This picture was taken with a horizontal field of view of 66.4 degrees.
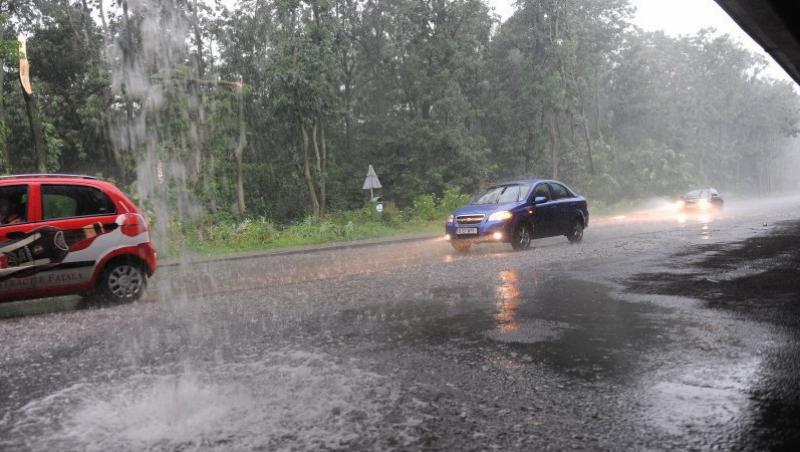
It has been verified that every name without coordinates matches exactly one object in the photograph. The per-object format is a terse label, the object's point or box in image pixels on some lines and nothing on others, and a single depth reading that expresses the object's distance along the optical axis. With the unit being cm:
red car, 849
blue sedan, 1457
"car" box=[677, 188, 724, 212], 3506
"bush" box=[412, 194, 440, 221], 2883
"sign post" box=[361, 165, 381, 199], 2582
